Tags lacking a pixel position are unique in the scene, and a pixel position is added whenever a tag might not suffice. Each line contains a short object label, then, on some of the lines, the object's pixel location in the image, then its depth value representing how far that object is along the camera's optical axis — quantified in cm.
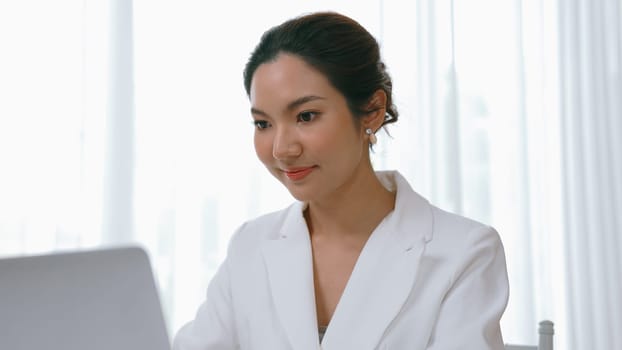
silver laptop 105
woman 161
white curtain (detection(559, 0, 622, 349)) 266
